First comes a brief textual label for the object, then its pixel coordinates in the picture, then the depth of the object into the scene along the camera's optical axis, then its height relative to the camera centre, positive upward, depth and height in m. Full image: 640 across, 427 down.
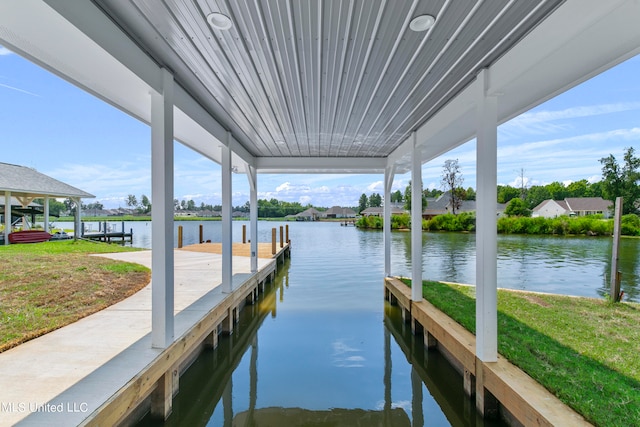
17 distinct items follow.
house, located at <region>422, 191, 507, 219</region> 40.44 +0.88
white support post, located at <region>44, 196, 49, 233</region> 15.00 +0.03
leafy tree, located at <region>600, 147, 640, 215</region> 26.16 +2.95
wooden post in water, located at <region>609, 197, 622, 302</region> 5.68 -0.78
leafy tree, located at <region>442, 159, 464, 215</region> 36.69 +4.10
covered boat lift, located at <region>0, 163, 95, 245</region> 12.62 +1.05
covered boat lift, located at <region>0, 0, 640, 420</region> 1.95 +1.27
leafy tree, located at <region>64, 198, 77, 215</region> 33.11 +0.93
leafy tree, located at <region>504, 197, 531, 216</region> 32.39 +0.39
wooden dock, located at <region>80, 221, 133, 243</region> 17.52 -1.19
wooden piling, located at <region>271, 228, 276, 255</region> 11.12 -1.02
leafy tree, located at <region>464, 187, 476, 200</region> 43.73 +2.61
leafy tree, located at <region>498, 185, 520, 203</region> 46.16 +2.83
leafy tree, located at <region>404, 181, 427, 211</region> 39.87 +1.57
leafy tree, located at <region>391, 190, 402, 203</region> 64.69 +3.42
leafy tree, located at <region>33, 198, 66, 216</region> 30.61 +0.84
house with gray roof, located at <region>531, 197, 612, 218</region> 37.97 +0.73
